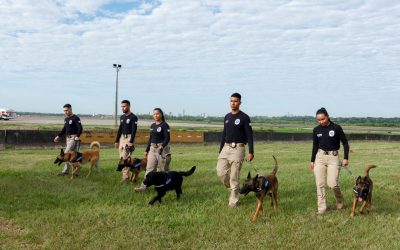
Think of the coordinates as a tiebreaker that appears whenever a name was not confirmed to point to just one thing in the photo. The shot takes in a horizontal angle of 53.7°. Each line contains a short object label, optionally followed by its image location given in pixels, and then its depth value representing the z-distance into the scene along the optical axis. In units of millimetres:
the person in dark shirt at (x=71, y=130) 12203
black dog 8633
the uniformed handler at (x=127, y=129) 10836
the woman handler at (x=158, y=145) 9867
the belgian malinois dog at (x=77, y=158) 11961
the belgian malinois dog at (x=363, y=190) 7559
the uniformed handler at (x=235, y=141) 8172
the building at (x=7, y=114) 66825
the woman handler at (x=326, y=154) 7828
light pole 42125
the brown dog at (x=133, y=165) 10680
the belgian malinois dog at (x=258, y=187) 7534
